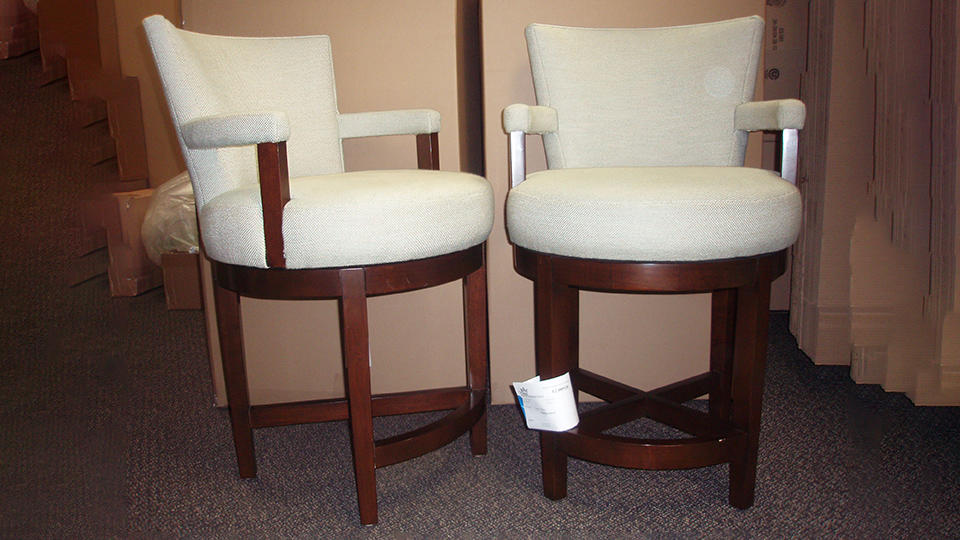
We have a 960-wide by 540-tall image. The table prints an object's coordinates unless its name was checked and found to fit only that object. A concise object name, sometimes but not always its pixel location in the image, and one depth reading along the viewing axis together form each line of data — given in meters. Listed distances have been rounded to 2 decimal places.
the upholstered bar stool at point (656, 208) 1.07
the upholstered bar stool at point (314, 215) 1.08
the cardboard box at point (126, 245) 2.94
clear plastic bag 2.80
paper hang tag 1.22
